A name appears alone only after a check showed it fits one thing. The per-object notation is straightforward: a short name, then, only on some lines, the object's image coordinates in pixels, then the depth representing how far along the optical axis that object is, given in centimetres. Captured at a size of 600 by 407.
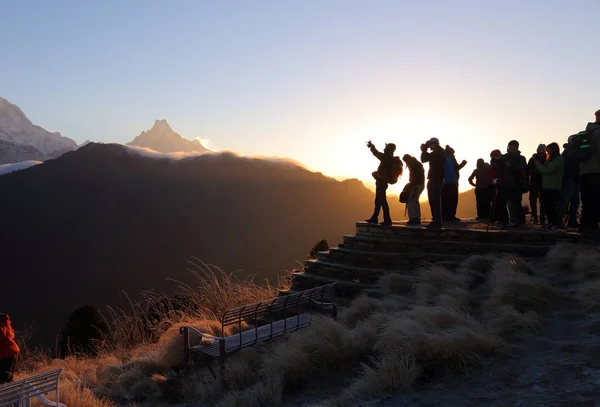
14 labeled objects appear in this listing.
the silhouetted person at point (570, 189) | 918
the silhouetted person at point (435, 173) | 925
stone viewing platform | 820
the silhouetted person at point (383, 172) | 989
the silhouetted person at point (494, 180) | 964
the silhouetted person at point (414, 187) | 1004
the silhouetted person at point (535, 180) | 1006
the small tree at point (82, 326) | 2436
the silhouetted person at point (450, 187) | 1143
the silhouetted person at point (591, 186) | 758
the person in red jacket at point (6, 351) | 635
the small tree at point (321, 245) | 2655
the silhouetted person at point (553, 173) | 901
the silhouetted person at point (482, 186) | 1198
